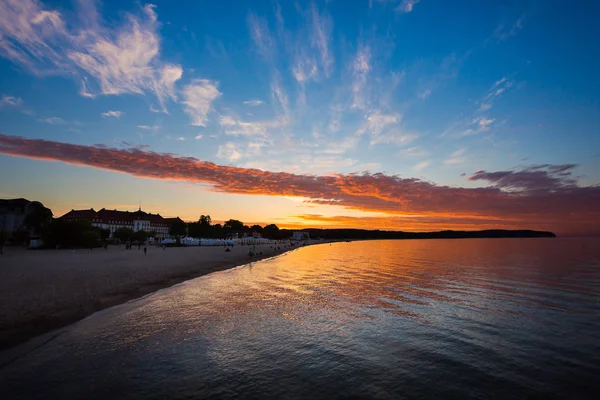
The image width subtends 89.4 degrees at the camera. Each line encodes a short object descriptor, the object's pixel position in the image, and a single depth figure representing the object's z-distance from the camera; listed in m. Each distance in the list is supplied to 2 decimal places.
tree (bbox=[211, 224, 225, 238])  188.89
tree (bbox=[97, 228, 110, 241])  102.22
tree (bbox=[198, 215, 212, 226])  190.05
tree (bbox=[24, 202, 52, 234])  85.12
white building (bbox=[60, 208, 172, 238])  179.88
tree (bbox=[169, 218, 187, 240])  168.50
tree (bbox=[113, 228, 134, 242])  110.72
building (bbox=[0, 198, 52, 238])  84.88
